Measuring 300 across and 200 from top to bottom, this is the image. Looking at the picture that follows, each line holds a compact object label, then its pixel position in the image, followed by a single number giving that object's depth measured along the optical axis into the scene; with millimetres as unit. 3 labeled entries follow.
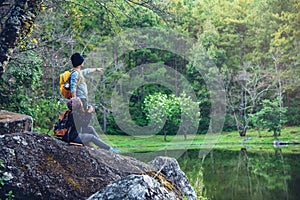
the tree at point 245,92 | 36250
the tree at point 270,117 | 31688
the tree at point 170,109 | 32812
